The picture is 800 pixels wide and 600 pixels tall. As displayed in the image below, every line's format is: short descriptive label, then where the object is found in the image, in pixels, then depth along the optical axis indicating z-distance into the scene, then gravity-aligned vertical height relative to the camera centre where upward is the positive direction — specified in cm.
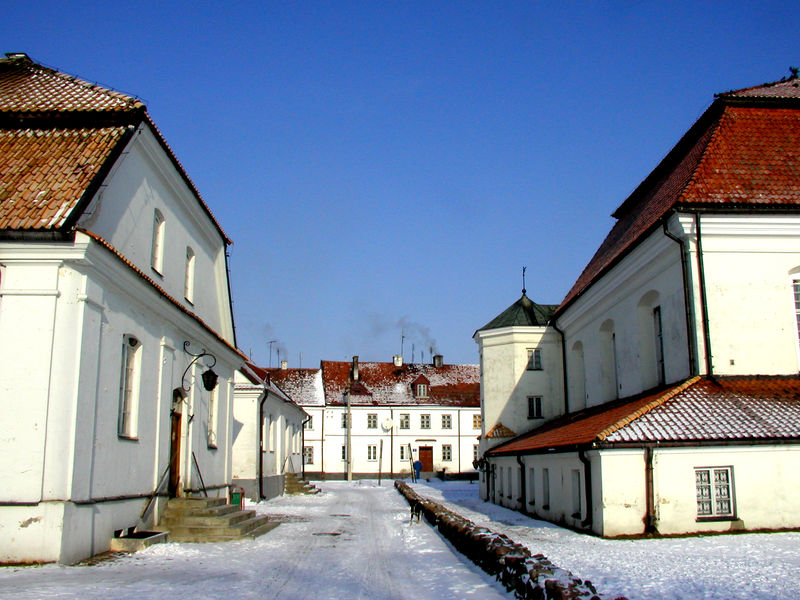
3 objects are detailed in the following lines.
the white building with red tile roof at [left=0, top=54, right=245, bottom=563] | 1031 +179
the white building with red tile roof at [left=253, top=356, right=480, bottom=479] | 5506 +32
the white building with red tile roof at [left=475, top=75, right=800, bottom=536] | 1382 +171
